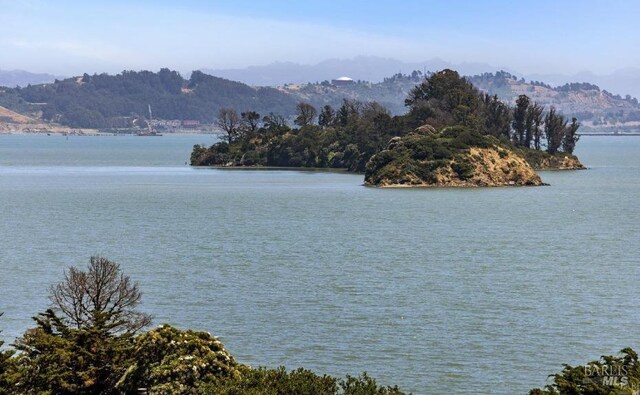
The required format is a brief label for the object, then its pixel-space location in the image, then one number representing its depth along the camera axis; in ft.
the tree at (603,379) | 82.24
